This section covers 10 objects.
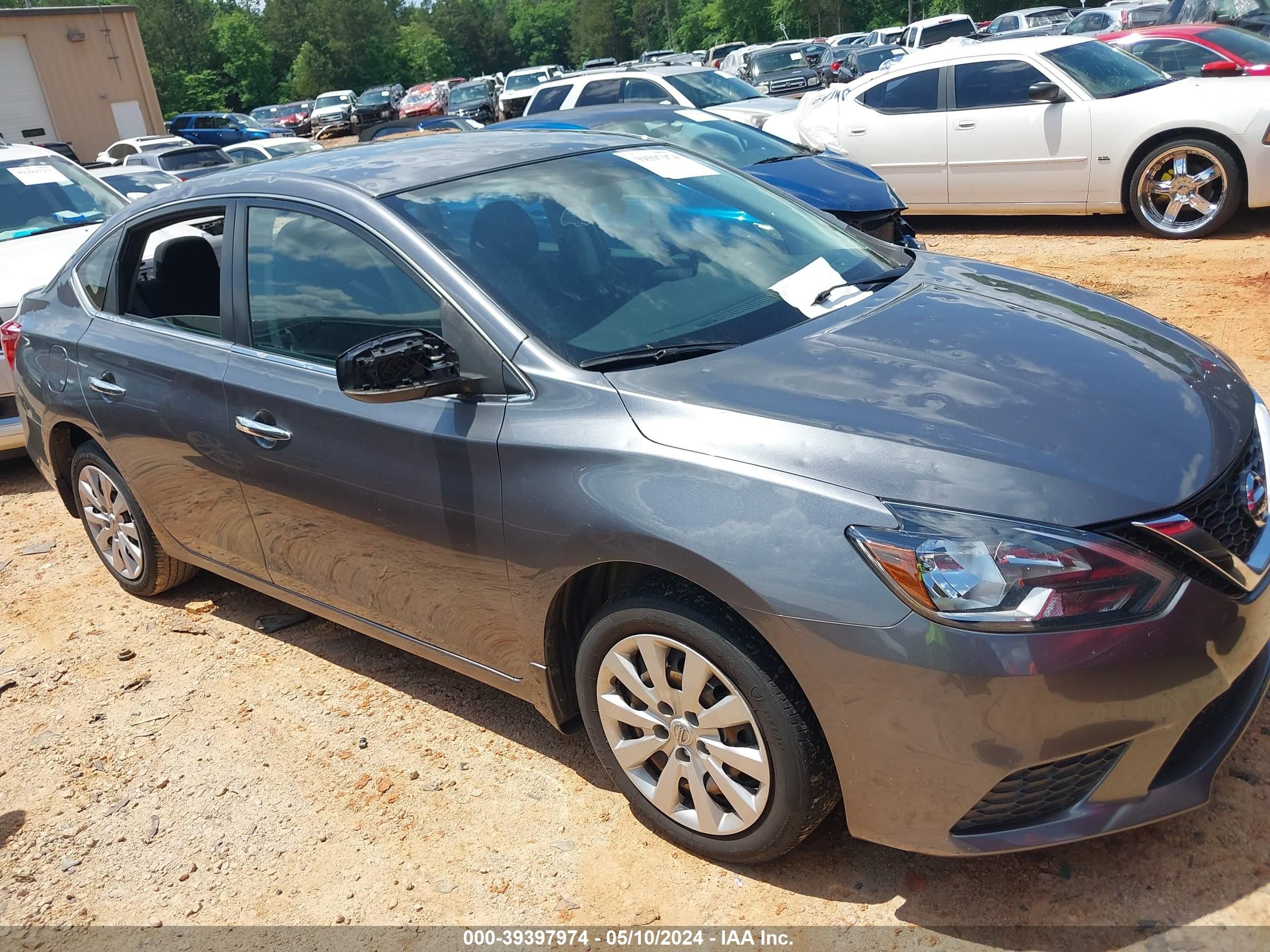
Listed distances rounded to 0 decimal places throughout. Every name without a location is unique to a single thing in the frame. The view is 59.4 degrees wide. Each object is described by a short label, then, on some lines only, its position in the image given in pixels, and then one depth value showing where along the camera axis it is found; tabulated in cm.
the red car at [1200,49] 934
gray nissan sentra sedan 228
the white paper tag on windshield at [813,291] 327
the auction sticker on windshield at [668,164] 383
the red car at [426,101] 4228
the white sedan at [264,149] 1972
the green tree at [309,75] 6812
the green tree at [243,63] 6581
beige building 2984
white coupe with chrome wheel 846
